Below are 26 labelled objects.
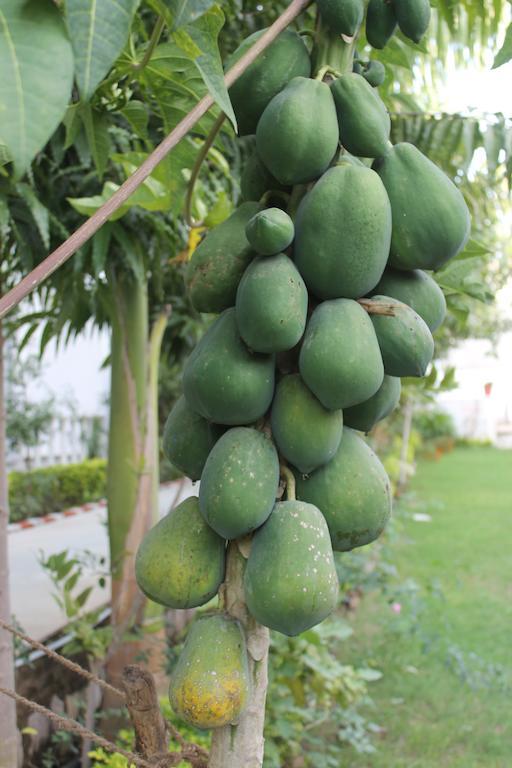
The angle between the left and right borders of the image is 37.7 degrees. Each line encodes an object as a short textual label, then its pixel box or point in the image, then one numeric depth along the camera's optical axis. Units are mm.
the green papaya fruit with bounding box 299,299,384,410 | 884
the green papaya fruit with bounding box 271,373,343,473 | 927
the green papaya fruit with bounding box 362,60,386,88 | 1066
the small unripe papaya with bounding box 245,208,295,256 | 893
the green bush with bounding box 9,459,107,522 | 7672
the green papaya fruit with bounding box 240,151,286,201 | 1076
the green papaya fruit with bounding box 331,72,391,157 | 964
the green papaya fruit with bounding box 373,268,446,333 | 1021
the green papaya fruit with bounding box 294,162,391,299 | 914
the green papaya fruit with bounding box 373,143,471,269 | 971
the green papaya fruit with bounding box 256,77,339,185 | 922
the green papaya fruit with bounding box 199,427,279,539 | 890
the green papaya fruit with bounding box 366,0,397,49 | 1023
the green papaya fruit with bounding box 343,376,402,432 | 1020
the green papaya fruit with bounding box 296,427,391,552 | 966
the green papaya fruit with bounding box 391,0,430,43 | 988
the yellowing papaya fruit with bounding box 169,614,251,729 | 873
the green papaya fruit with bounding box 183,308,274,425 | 917
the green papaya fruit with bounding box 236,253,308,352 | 882
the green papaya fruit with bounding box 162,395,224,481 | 1035
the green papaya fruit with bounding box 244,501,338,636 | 857
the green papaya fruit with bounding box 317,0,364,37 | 945
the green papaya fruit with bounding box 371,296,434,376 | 949
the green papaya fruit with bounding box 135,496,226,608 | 948
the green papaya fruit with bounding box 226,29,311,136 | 996
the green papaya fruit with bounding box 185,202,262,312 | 1007
